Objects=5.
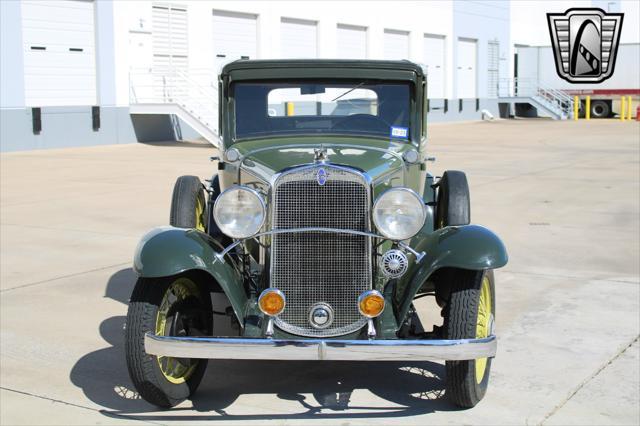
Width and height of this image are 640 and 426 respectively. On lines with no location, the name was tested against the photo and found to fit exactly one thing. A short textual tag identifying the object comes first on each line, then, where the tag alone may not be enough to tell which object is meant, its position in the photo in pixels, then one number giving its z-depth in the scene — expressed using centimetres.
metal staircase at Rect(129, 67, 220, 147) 2591
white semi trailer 4319
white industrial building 2353
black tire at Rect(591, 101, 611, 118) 4394
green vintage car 456
